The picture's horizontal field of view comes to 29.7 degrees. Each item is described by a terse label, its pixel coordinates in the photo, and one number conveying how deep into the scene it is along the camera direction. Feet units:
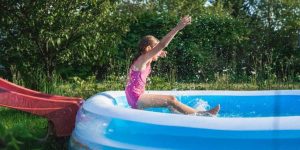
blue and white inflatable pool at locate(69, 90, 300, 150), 11.84
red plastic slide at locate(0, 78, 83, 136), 16.43
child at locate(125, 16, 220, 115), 16.94
